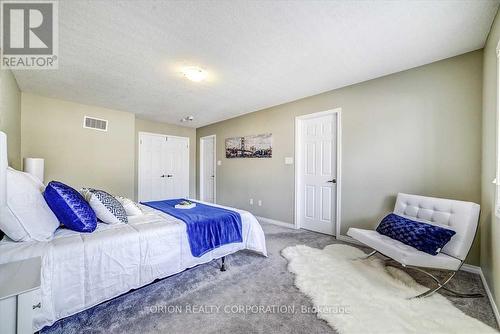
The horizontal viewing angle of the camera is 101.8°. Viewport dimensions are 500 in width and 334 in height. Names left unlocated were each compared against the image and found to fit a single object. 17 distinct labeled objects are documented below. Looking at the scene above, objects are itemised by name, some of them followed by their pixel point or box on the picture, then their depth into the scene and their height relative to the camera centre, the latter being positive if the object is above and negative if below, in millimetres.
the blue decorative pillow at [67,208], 1592 -346
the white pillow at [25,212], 1355 -333
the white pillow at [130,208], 2211 -473
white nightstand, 819 -569
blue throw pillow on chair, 1788 -635
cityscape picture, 4262 +443
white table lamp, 2959 -21
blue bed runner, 2016 -646
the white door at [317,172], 3355 -98
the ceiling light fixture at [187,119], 4860 +1155
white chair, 1746 -701
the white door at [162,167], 5109 -46
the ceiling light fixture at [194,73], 2505 +1187
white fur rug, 1436 -1121
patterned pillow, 1872 -404
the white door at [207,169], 5714 -99
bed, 1305 -724
